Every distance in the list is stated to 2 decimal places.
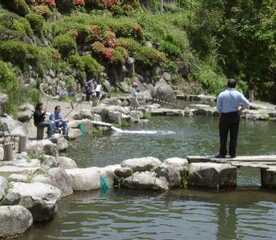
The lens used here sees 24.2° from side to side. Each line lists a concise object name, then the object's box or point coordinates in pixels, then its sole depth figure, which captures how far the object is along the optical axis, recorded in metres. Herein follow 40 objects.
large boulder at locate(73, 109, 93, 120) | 28.00
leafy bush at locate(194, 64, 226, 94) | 45.72
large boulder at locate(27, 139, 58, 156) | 18.16
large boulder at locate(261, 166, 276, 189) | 15.23
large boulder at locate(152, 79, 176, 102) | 40.62
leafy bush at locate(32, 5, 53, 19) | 40.33
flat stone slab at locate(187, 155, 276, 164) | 15.67
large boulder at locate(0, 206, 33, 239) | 10.73
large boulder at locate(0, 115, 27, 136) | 19.48
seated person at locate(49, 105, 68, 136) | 22.89
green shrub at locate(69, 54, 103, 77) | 38.69
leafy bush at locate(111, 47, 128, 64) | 40.97
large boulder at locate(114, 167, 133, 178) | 15.10
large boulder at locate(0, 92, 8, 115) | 22.15
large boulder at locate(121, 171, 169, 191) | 14.79
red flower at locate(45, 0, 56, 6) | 42.43
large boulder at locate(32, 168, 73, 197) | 13.33
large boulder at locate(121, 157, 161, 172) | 15.25
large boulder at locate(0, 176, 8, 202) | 11.51
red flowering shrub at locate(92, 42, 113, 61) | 40.72
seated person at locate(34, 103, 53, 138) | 21.70
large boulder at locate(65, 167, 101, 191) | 14.46
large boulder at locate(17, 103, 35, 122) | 24.67
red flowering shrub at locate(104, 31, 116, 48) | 41.91
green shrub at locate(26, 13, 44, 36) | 37.03
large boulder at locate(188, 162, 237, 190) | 15.11
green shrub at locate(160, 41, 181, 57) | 46.50
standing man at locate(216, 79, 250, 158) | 15.42
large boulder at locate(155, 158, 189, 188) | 15.09
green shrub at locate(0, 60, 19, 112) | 25.41
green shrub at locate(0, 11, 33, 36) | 33.69
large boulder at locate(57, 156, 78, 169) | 15.55
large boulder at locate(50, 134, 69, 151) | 20.66
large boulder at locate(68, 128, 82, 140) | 23.81
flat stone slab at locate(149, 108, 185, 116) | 34.91
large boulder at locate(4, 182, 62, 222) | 11.49
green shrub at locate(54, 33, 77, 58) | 39.41
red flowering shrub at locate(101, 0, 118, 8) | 47.78
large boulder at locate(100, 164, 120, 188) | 15.05
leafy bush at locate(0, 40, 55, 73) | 32.22
